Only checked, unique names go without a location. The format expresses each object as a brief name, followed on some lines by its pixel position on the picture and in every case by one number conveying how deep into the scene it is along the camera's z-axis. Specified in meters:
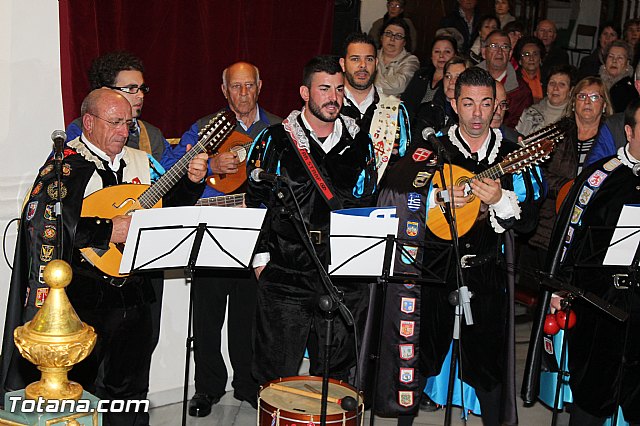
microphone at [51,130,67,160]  4.16
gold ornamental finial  2.00
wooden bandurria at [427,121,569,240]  4.87
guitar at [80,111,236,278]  4.67
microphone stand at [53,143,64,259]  4.22
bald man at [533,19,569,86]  9.99
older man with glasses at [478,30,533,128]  8.07
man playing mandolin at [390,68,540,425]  4.97
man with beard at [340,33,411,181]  6.16
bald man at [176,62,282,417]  6.08
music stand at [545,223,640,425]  4.22
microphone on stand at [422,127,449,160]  4.38
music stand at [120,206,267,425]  4.21
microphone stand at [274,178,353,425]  3.88
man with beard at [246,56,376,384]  5.10
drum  4.18
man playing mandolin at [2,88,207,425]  4.49
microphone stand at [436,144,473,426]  4.11
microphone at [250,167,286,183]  4.29
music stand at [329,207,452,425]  4.37
